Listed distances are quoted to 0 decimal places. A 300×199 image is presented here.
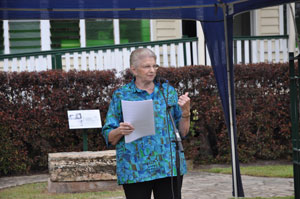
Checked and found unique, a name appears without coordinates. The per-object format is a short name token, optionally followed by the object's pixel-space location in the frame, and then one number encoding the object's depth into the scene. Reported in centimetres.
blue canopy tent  671
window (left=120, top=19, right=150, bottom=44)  1531
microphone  422
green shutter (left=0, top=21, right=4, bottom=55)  1467
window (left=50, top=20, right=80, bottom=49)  1489
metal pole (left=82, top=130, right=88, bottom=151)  988
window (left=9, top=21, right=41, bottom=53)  1471
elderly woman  408
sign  974
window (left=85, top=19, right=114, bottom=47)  1518
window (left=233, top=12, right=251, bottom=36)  1745
